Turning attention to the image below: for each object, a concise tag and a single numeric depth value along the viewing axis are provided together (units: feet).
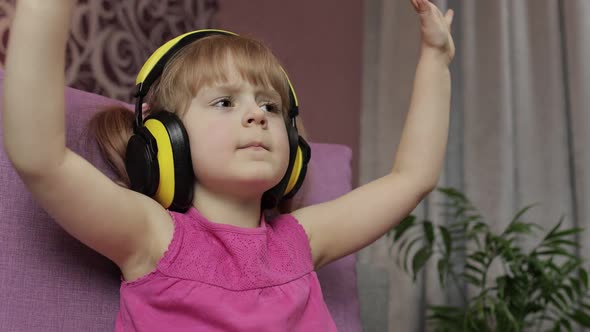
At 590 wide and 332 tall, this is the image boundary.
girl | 2.49
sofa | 3.03
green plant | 6.01
